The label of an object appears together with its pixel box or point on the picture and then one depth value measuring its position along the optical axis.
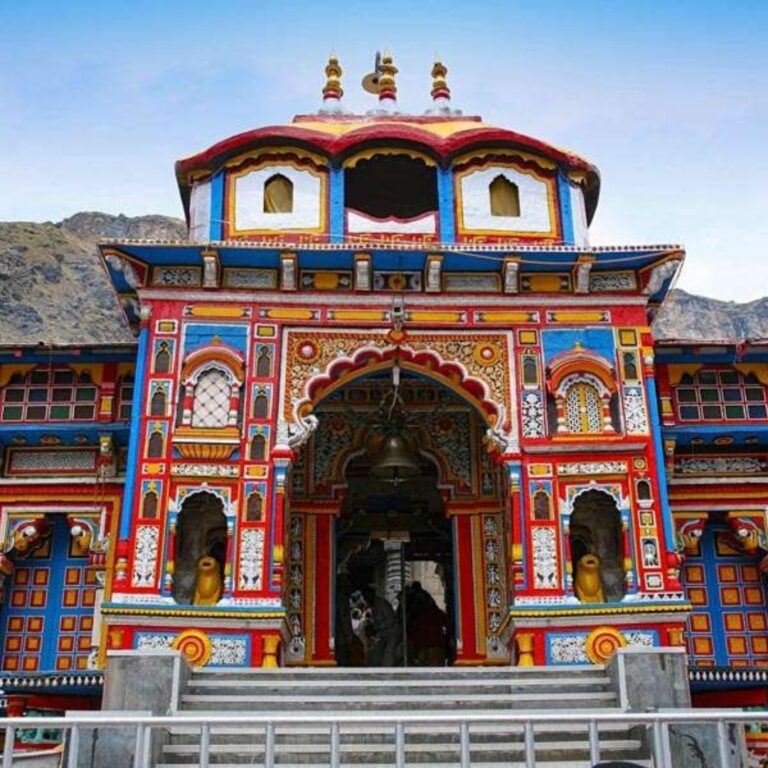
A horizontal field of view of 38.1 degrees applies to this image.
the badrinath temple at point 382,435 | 12.87
